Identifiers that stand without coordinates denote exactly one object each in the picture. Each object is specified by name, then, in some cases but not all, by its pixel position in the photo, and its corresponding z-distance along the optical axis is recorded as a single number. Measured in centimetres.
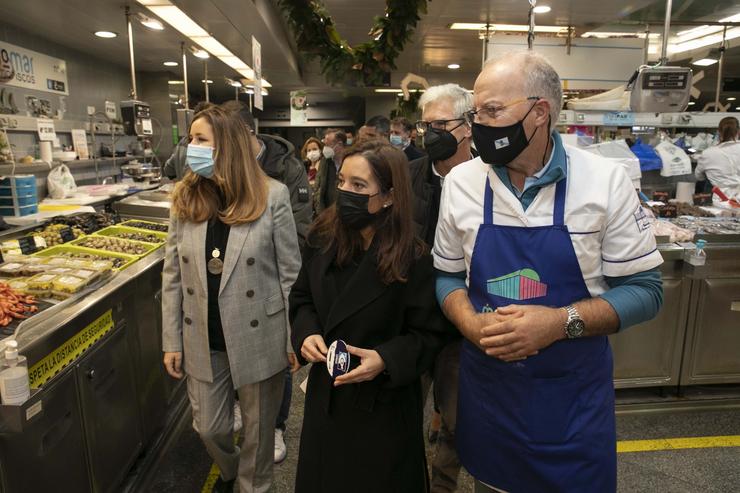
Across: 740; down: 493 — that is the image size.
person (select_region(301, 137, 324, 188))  669
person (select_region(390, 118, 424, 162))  458
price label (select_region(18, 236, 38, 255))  286
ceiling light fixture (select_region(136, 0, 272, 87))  454
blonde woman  213
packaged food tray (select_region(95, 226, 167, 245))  336
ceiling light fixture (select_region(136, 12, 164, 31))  505
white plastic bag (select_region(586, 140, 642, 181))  394
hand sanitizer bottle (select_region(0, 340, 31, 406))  155
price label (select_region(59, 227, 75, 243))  323
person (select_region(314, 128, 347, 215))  477
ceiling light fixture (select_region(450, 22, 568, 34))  679
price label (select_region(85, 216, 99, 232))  358
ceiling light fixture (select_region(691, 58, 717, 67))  1020
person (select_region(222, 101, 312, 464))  284
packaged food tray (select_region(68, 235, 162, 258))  299
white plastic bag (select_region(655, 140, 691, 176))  437
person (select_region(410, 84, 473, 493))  225
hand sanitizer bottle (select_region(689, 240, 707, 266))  320
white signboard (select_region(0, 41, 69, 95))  569
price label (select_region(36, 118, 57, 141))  536
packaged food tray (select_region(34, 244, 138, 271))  279
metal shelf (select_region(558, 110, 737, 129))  416
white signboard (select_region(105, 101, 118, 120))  861
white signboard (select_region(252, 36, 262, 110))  357
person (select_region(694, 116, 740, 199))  482
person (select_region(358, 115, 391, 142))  473
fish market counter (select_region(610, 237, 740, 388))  334
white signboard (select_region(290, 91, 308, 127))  688
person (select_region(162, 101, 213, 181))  371
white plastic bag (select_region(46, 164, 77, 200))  516
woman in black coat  167
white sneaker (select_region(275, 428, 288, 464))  283
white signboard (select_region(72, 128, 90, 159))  708
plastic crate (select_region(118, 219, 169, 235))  359
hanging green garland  390
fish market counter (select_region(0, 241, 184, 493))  175
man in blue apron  145
